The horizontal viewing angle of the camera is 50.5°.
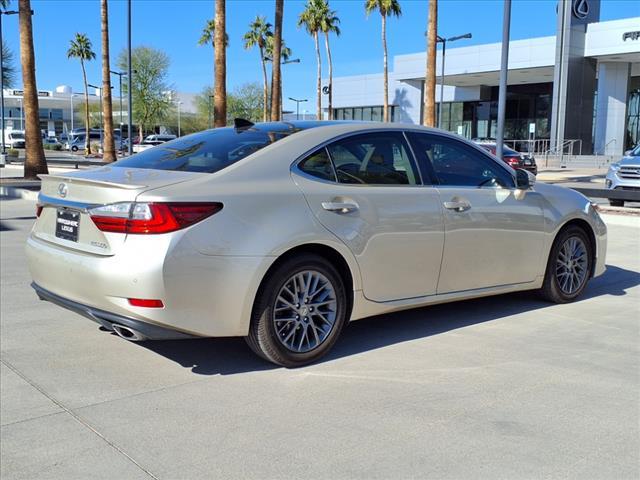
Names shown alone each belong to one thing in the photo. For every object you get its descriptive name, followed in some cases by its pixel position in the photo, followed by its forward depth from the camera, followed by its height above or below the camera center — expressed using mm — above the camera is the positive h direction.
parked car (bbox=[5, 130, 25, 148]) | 70656 +755
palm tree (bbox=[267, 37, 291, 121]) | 62750 +9815
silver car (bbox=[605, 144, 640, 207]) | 16250 -448
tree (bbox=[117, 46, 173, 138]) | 69062 +6483
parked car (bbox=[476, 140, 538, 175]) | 25561 -155
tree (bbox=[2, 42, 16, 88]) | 47819 +5572
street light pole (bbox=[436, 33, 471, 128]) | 41688 +7180
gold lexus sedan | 4062 -547
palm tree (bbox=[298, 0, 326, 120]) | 53844 +10675
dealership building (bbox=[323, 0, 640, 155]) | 43438 +5452
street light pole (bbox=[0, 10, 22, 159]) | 34288 +3522
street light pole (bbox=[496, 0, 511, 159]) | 18250 +2388
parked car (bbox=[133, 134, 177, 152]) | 50325 +667
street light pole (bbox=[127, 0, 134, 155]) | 31330 +5192
